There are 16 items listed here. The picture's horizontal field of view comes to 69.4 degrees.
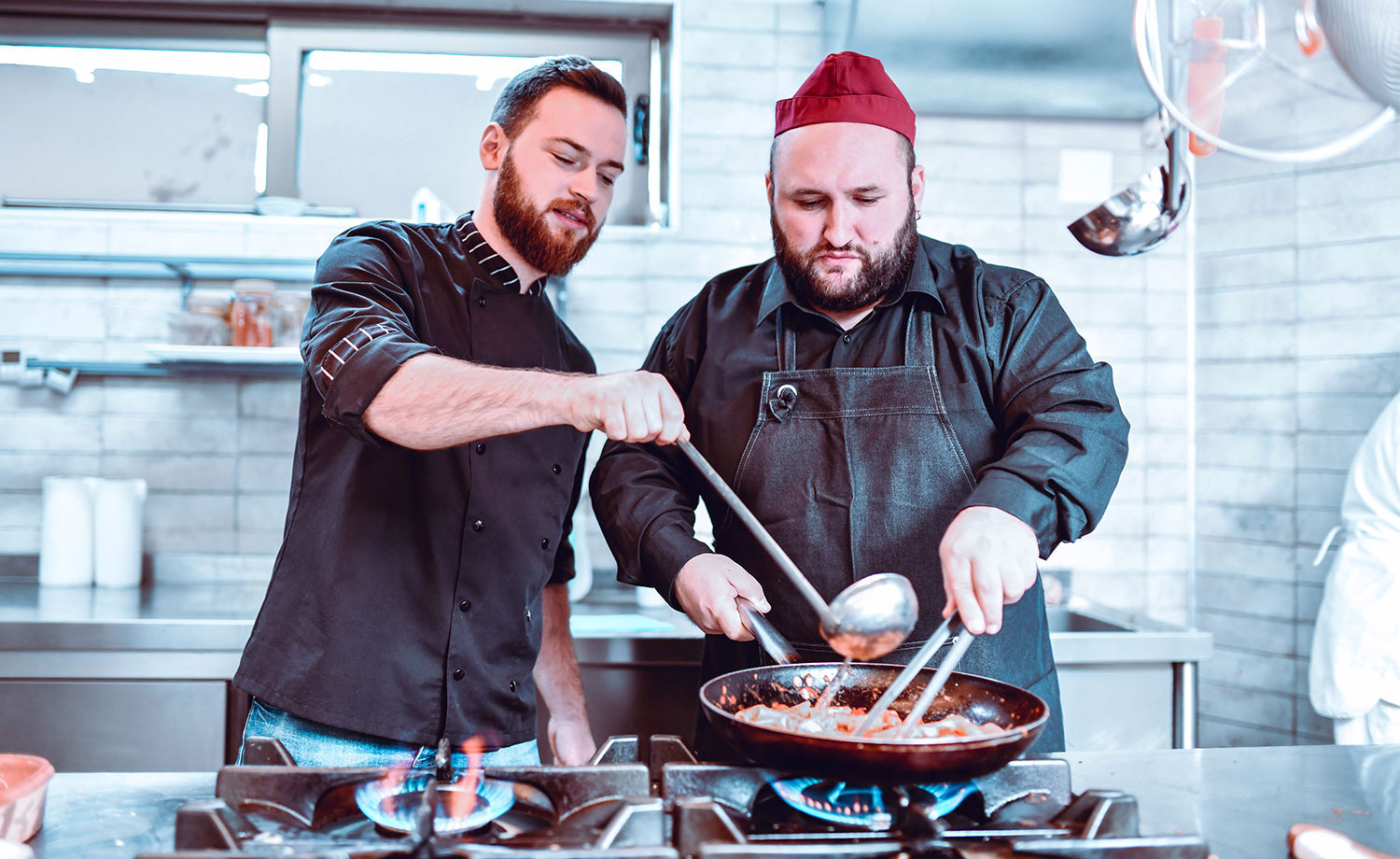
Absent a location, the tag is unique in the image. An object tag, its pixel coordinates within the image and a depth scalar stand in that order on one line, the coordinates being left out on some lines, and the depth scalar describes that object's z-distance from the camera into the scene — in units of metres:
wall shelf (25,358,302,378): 2.77
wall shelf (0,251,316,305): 2.69
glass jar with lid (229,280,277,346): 2.64
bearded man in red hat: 1.43
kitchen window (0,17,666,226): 2.97
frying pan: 0.85
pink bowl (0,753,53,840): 0.91
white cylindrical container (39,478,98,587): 2.70
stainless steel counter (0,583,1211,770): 2.20
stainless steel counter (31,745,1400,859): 0.96
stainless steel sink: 2.25
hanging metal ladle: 1.69
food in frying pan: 0.98
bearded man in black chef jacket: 1.36
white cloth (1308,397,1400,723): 2.43
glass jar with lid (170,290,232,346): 2.65
